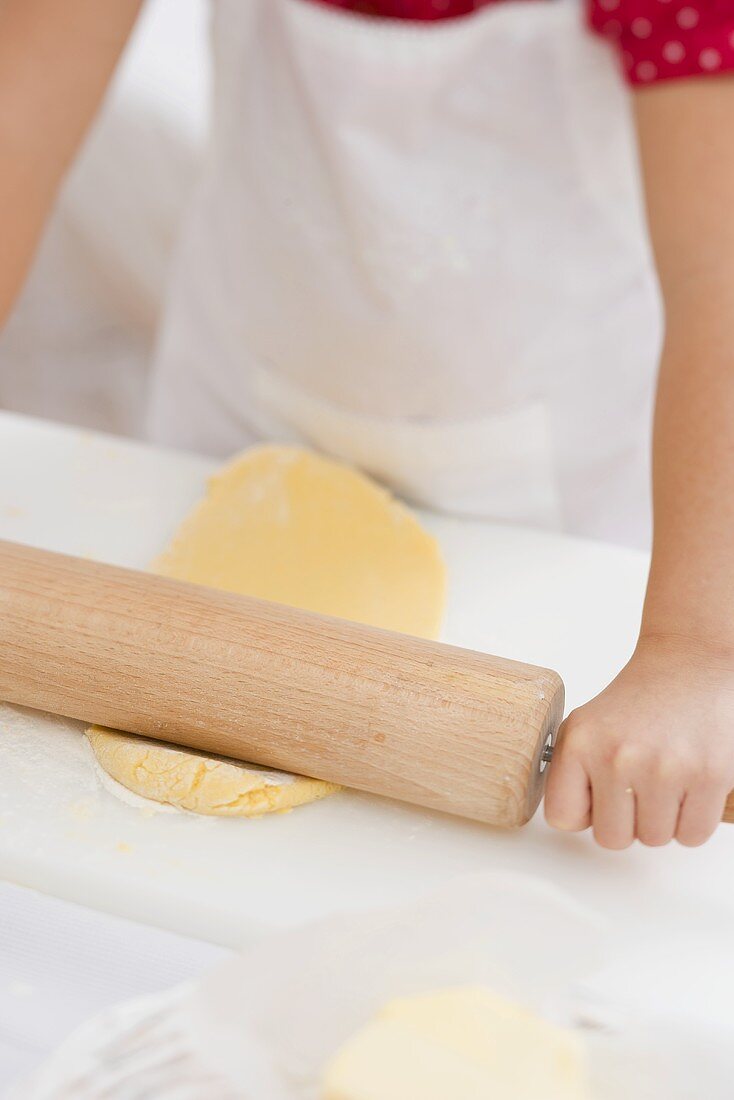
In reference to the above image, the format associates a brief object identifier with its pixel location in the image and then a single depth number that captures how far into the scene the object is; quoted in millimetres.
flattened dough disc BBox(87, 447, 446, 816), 764
